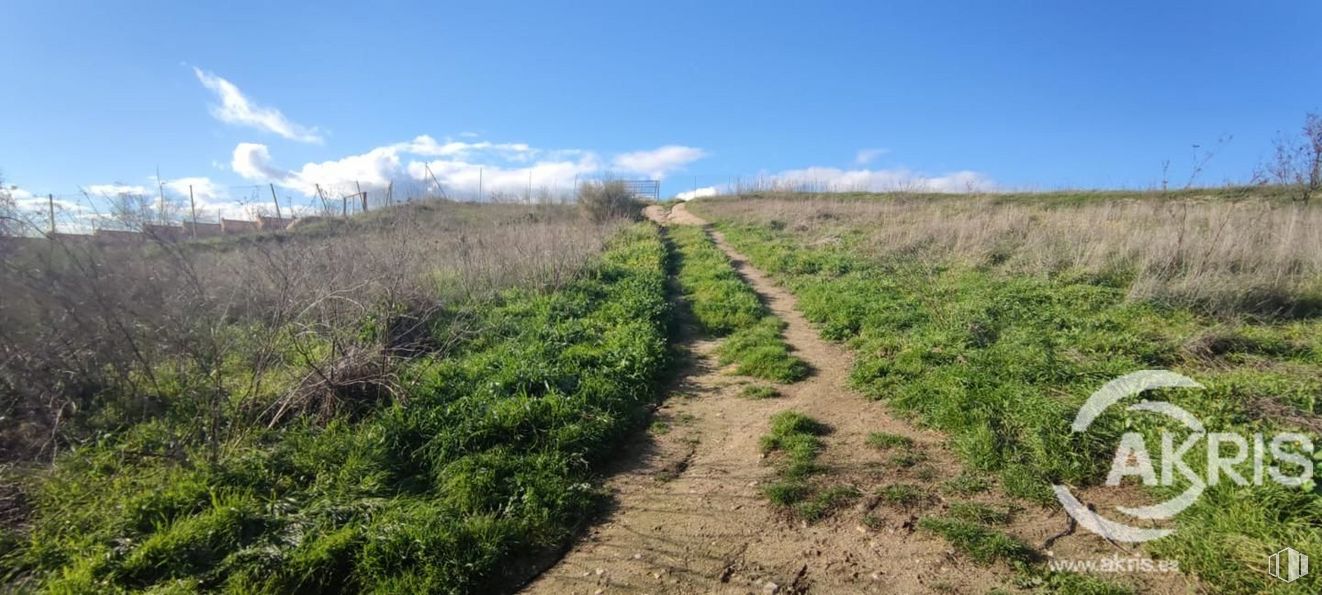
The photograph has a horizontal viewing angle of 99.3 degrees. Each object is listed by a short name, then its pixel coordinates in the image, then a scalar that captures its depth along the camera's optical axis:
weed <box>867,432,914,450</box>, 4.05
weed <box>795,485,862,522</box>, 3.23
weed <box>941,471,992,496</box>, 3.37
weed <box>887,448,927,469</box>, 3.75
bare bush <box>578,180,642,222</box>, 26.50
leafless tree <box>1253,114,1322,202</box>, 13.83
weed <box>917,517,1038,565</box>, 2.73
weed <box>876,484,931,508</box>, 3.29
